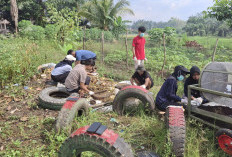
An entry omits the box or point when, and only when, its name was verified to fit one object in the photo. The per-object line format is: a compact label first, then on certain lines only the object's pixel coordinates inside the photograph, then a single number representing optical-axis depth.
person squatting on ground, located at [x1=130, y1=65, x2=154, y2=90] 4.88
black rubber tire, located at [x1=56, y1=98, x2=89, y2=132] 3.01
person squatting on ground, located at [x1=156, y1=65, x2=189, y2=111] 3.64
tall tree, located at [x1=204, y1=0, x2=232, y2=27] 11.74
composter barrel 3.40
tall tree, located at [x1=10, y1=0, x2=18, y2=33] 13.31
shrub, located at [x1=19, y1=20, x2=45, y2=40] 12.44
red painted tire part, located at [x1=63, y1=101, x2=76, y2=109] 3.22
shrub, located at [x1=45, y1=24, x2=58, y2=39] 12.77
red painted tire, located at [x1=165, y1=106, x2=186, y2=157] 2.59
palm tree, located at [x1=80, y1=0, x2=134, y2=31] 22.31
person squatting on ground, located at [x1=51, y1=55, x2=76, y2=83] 5.44
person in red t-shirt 6.60
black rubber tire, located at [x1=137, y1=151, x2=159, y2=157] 2.67
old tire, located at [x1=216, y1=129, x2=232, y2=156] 2.59
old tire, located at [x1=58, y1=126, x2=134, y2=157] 2.02
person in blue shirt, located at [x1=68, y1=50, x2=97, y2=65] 5.72
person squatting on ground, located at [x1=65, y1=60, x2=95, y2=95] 4.41
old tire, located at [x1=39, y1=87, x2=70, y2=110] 4.14
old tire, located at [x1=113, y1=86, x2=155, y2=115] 3.80
